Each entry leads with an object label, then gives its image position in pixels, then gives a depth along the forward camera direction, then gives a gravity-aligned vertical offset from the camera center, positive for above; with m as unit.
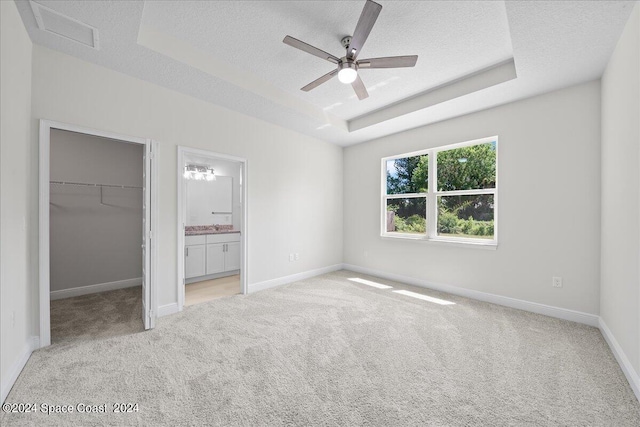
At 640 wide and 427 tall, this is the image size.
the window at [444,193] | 3.66 +0.29
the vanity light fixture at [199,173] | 5.21 +0.79
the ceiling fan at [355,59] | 1.92 +1.34
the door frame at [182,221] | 3.21 -0.13
